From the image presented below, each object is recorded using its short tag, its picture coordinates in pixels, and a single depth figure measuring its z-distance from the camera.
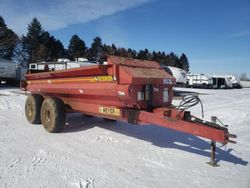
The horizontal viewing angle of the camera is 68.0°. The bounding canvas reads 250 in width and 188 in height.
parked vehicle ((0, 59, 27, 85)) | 14.44
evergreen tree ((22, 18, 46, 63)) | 27.96
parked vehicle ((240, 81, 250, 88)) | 36.04
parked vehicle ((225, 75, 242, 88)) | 27.40
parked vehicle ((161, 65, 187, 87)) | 15.64
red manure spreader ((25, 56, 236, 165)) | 2.99
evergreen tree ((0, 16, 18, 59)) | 23.85
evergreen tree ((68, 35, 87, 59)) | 33.99
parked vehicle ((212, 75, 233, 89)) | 24.42
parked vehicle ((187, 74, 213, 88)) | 22.04
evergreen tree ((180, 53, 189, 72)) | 51.28
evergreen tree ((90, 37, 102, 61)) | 36.31
